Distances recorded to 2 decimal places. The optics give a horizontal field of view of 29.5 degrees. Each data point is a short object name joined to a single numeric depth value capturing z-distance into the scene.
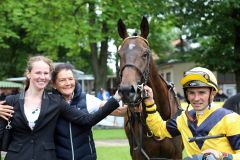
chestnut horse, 4.15
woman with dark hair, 4.09
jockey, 3.34
